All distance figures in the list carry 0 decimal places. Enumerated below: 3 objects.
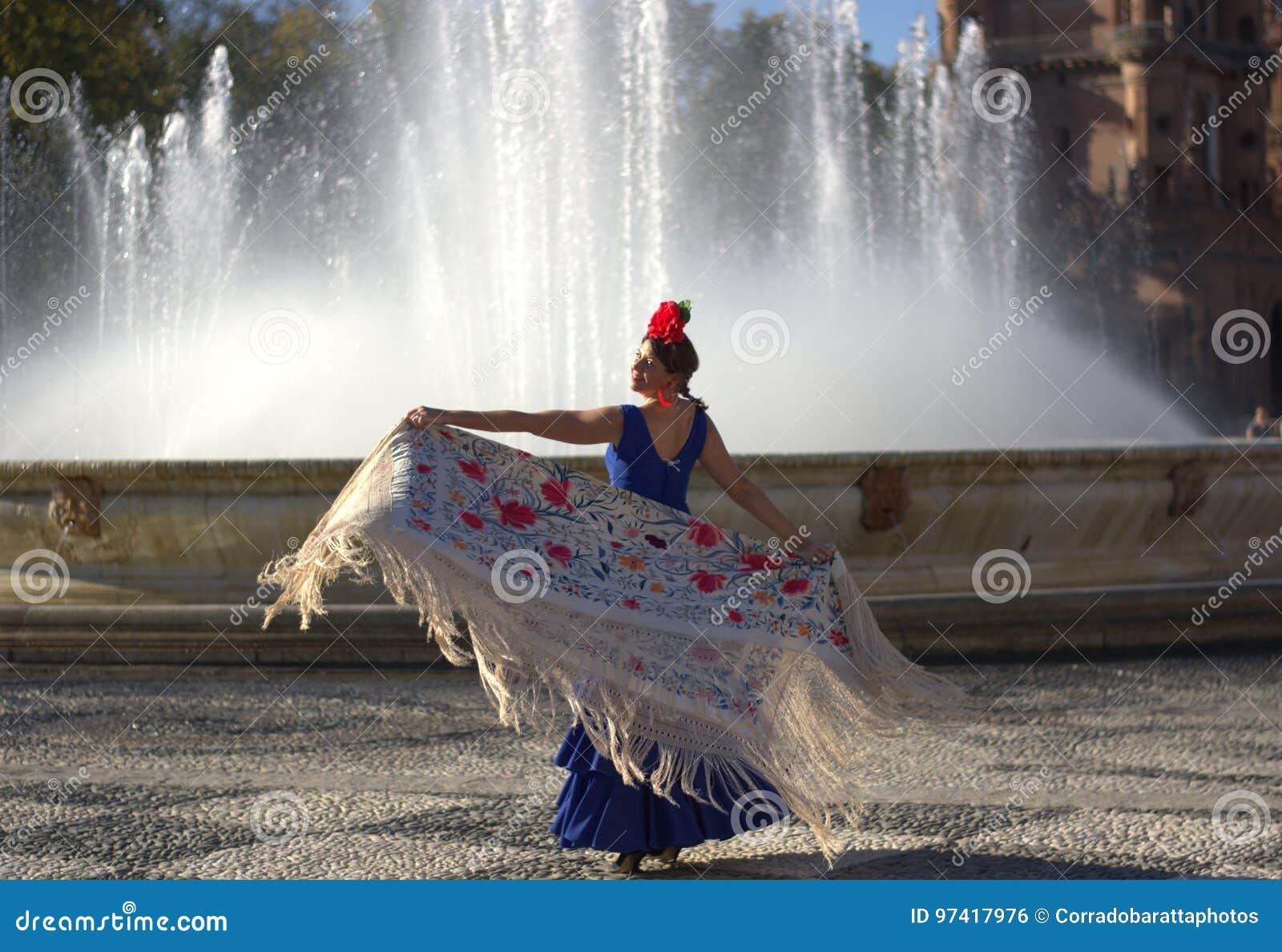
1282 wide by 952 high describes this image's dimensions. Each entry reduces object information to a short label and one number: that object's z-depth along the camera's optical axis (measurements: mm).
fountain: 13328
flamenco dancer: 3859
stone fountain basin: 7102
